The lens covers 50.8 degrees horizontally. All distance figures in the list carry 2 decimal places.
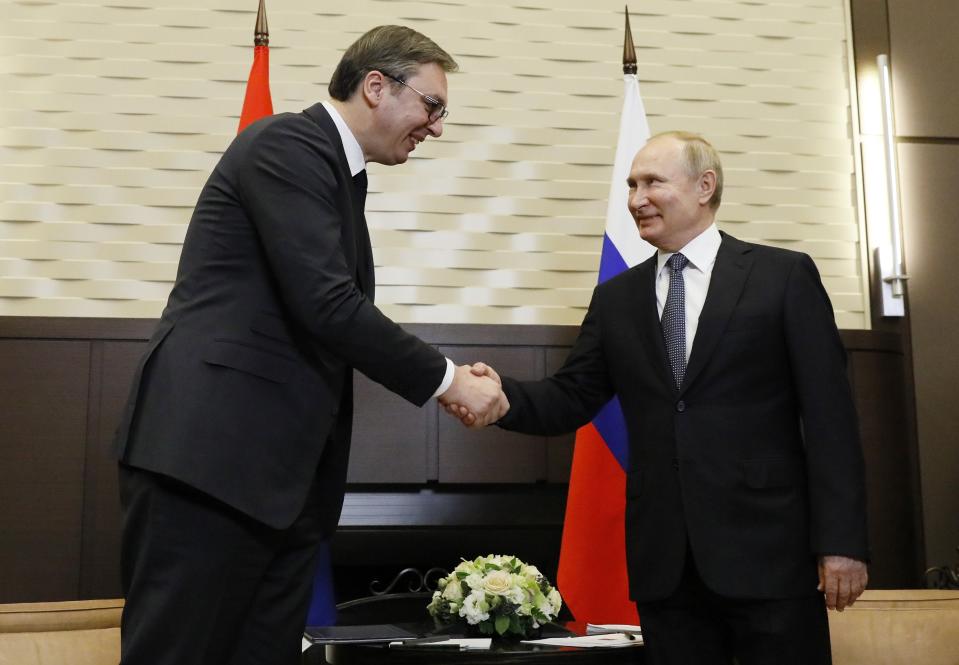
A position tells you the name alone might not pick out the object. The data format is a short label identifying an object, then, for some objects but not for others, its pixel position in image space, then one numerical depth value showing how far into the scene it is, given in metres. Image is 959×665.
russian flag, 3.35
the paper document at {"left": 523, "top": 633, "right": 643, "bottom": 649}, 2.47
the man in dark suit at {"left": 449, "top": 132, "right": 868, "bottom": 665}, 2.15
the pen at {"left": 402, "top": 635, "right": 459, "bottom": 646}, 2.45
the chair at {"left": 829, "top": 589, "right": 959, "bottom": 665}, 2.61
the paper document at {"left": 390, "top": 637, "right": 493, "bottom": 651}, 2.43
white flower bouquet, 2.61
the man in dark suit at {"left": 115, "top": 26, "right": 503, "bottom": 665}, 1.79
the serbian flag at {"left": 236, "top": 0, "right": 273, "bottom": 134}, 3.73
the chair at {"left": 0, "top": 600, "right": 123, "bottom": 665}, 2.41
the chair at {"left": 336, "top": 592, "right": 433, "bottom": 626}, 3.25
